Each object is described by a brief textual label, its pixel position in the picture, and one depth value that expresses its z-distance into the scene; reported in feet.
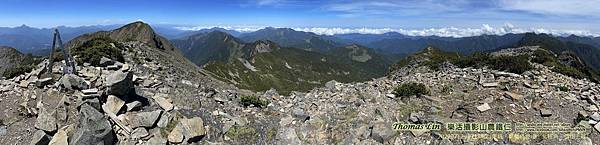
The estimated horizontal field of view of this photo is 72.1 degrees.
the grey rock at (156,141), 54.70
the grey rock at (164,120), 59.21
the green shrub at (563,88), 71.87
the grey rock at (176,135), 56.24
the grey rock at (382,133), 56.75
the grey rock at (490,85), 74.92
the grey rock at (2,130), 55.21
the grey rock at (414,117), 60.85
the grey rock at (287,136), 58.70
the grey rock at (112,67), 87.90
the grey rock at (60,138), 51.80
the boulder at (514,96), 66.18
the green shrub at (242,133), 60.29
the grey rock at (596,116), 56.90
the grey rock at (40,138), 51.96
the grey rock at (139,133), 55.83
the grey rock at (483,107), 63.46
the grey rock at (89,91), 61.26
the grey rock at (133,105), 62.63
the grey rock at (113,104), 59.77
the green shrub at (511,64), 87.56
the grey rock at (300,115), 64.77
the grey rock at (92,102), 58.08
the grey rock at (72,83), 64.03
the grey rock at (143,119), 58.29
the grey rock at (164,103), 66.13
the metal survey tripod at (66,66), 66.86
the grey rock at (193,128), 57.85
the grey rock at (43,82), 66.91
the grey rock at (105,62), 89.51
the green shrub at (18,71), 78.93
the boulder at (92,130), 51.70
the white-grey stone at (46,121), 54.65
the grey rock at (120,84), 62.90
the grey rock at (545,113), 61.03
